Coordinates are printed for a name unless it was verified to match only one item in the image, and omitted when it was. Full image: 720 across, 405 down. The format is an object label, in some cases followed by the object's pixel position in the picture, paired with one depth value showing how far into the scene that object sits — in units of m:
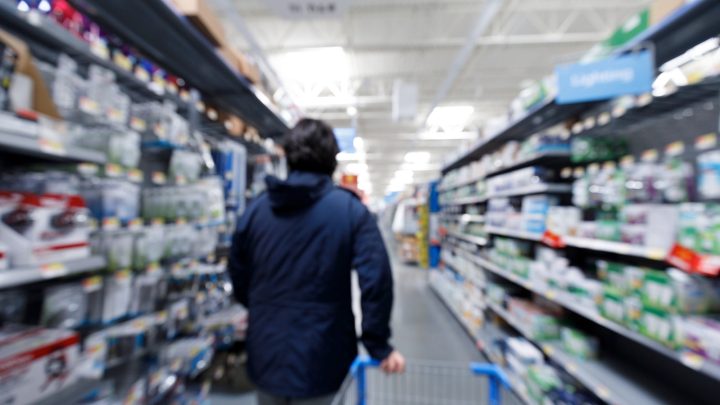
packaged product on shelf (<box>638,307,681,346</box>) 1.40
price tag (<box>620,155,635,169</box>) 1.78
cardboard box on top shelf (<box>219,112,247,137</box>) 2.65
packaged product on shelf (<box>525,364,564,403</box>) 2.16
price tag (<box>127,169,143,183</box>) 1.65
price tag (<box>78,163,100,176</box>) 1.47
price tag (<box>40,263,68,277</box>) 1.06
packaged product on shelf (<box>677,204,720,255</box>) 1.24
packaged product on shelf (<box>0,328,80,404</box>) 0.93
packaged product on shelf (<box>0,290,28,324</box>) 1.26
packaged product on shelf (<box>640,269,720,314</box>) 1.36
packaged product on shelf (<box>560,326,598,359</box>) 2.13
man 1.26
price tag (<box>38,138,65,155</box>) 1.09
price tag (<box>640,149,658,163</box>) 1.65
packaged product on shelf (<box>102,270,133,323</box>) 1.52
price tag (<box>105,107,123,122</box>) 1.52
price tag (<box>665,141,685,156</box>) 1.49
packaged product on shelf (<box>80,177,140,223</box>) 1.48
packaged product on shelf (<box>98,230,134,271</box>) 1.51
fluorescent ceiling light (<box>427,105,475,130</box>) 10.45
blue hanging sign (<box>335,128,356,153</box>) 5.98
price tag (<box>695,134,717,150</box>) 1.39
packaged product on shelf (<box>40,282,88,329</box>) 1.32
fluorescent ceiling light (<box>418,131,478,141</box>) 12.16
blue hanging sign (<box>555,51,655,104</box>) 1.50
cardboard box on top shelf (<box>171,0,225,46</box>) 1.62
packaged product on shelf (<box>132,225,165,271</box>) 1.66
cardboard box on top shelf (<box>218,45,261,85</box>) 2.04
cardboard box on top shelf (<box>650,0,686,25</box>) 1.50
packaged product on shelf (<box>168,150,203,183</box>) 1.98
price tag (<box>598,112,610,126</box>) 2.02
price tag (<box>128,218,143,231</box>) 1.63
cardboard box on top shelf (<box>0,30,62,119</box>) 1.13
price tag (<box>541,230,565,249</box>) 2.23
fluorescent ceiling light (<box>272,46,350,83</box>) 6.75
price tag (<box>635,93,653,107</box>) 1.63
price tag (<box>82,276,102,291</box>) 1.41
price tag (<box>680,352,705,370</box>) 1.27
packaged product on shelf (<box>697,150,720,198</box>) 1.27
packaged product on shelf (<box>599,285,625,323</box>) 1.71
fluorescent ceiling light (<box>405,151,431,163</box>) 16.53
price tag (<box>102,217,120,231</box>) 1.49
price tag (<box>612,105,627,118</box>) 1.80
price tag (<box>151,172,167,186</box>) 1.88
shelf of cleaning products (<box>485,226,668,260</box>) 1.49
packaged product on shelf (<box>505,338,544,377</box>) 2.44
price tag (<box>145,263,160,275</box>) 1.74
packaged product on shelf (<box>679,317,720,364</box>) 1.24
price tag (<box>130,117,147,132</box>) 1.70
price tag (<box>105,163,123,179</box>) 1.51
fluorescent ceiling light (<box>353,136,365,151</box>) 13.10
